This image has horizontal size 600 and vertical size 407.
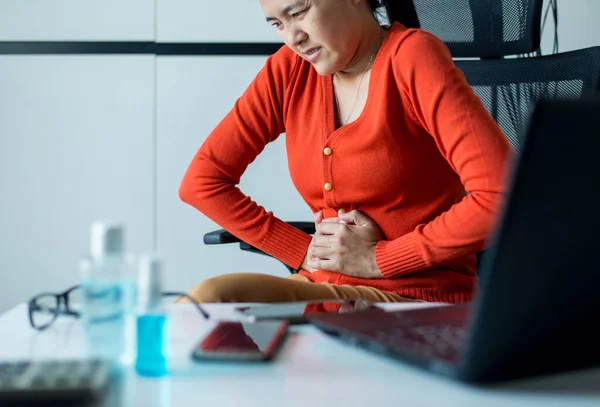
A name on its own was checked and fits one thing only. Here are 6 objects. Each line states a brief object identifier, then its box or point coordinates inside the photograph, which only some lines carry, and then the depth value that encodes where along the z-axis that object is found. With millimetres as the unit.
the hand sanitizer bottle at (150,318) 585
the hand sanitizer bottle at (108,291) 580
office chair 1521
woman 1160
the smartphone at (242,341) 610
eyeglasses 778
